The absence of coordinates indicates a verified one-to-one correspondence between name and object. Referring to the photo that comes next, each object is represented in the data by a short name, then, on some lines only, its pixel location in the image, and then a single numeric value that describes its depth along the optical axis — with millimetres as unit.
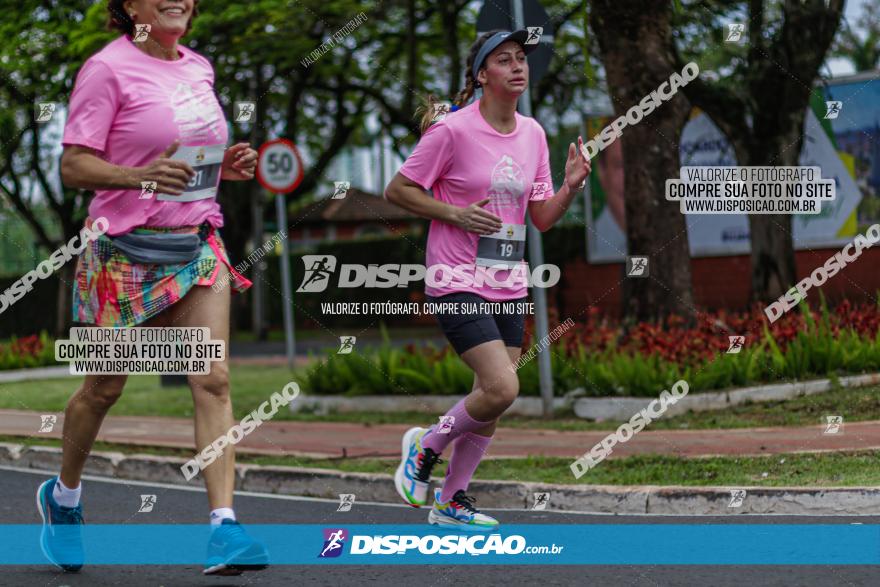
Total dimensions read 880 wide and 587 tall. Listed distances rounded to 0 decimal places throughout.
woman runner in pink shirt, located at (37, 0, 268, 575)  8600
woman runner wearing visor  10494
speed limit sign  29272
